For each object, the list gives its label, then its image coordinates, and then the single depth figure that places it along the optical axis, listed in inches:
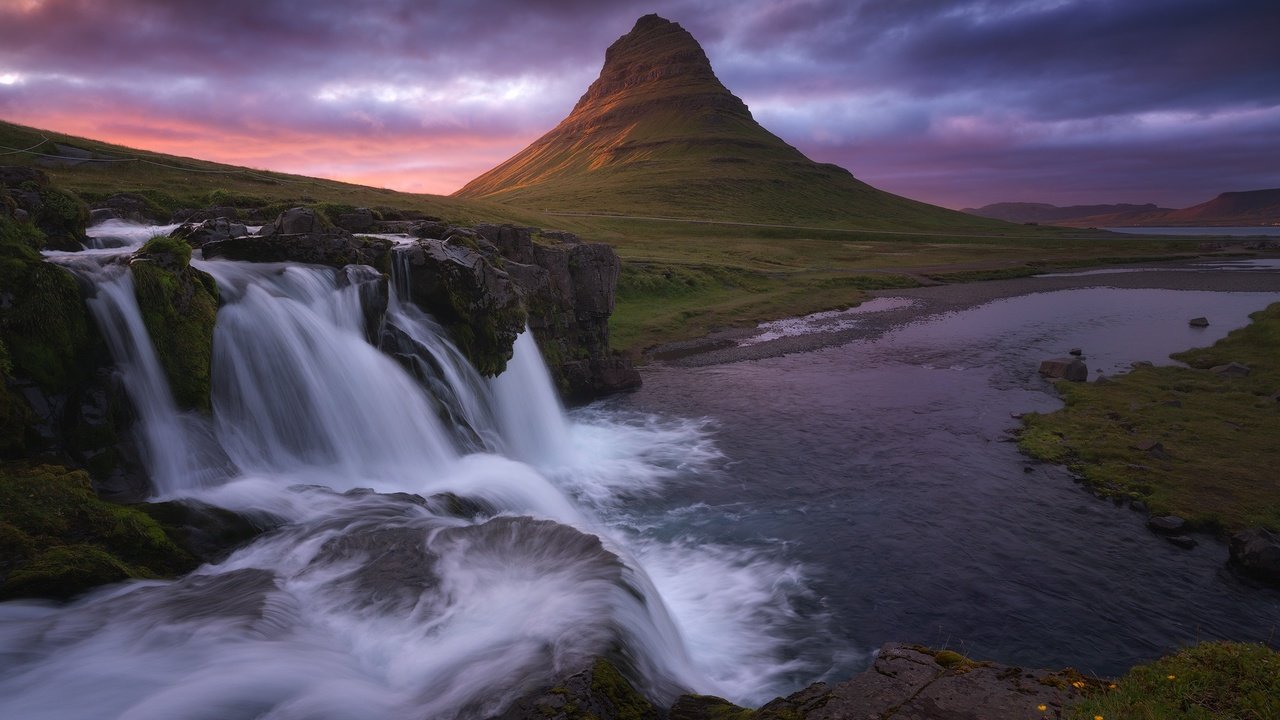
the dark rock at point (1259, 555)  561.0
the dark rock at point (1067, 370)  1288.1
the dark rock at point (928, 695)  266.8
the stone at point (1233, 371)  1216.2
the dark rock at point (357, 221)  1119.6
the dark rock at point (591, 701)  266.8
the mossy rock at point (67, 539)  351.9
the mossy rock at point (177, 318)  548.1
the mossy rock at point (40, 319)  471.5
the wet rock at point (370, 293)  784.9
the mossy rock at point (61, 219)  693.9
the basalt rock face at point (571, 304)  1283.2
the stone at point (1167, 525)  653.3
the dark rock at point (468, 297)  900.0
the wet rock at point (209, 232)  822.5
